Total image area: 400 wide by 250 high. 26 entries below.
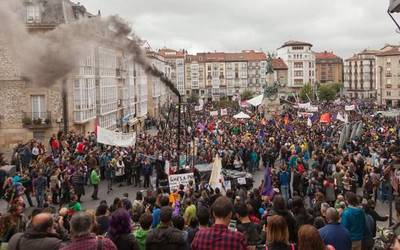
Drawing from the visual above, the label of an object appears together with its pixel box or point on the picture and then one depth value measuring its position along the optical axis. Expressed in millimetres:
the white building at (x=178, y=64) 141625
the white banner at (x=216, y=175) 15641
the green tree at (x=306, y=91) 123562
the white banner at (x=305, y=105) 50219
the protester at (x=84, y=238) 5180
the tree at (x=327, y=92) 126312
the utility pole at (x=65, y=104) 35469
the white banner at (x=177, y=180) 15297
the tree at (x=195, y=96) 130000
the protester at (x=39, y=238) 5430
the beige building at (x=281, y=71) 150412
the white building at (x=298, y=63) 154125
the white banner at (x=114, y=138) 22047
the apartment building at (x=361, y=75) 147750
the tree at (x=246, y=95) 126331
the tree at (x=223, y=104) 96588
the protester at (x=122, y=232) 6414
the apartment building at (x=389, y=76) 115188
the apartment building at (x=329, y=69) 165250
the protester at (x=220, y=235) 5195
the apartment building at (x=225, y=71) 148875
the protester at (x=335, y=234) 6824
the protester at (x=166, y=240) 6145
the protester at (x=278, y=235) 5719
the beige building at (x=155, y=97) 84875
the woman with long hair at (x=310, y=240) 5316
